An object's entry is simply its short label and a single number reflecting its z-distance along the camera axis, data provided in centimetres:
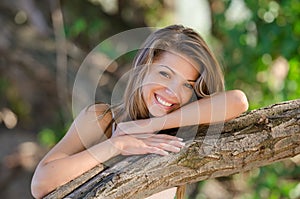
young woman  332
